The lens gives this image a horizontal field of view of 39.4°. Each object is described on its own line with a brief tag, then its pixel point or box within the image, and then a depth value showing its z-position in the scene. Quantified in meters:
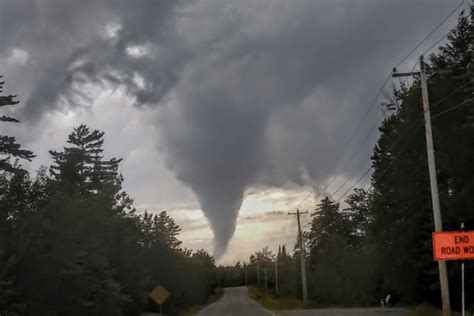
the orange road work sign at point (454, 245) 22.31
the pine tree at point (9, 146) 39.19
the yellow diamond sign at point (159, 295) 38.28
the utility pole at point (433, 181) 25.64
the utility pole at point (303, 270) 77.69
